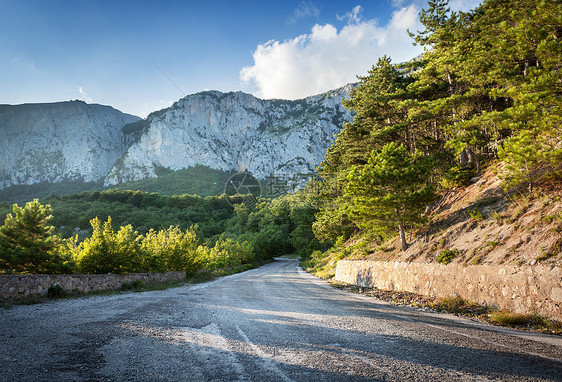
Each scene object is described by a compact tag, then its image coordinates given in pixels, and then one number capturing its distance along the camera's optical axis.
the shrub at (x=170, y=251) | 17.42
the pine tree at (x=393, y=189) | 13.11
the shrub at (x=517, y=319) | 5.94
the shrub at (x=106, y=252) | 12.68
